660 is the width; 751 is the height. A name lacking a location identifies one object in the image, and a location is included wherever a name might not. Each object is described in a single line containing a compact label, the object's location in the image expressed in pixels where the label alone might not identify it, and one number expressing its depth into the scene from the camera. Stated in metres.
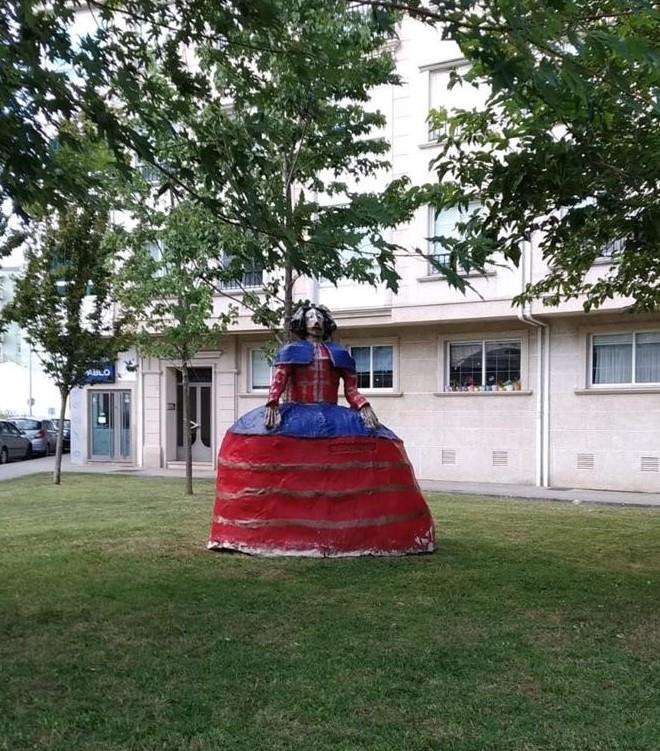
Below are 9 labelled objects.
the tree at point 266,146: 4.89
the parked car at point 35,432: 29.25
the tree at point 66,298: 16.55
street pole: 50.46
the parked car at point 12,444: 26.67
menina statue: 7.66
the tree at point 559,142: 3.88
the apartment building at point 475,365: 16.81
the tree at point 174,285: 12.19
